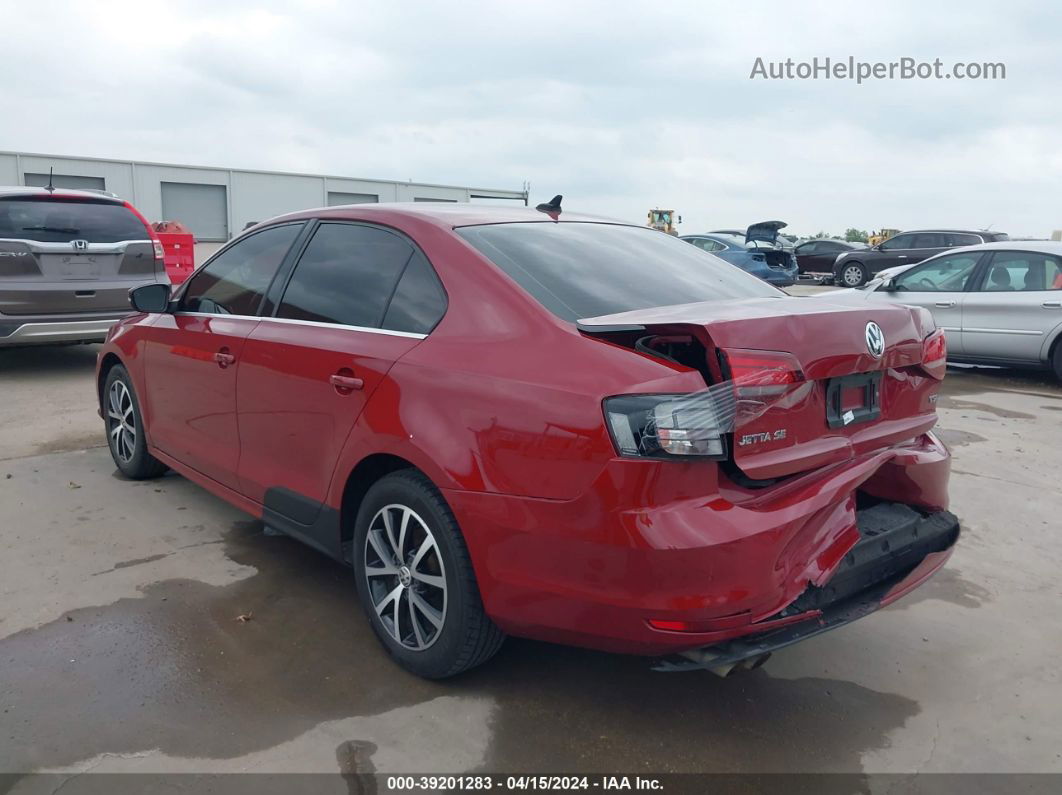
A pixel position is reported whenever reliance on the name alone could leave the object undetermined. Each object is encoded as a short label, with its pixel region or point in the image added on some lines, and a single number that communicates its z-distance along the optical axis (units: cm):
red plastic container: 1716
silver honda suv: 767
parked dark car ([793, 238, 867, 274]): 2486
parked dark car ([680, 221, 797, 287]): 1838
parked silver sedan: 884
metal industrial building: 2691
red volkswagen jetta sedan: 238
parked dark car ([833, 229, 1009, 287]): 1989
